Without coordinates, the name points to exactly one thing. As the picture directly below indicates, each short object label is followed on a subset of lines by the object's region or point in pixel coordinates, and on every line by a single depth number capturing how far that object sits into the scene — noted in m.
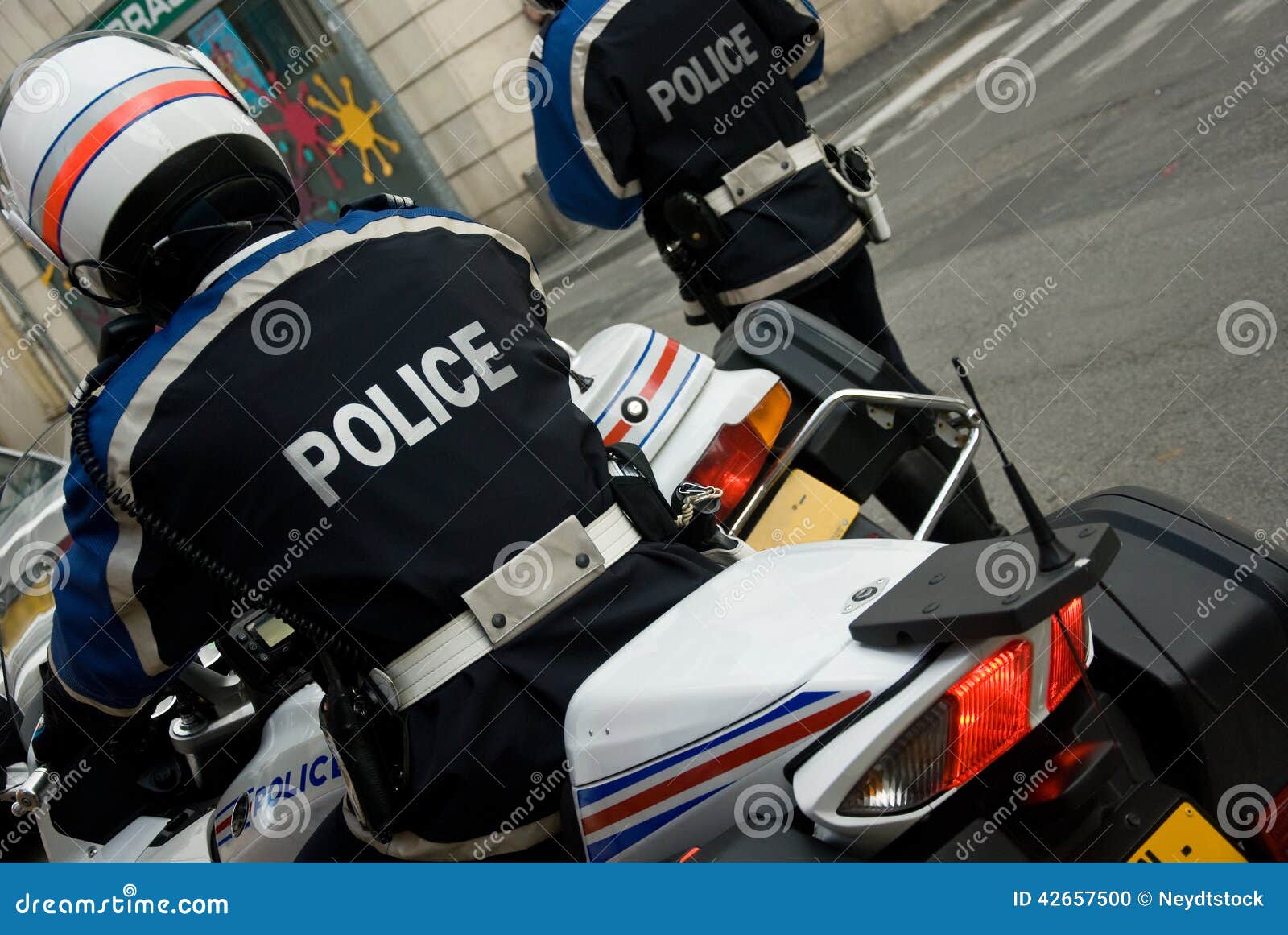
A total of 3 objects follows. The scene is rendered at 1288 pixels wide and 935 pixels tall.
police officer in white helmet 1.88
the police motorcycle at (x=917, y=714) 1.40
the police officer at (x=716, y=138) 3.34
